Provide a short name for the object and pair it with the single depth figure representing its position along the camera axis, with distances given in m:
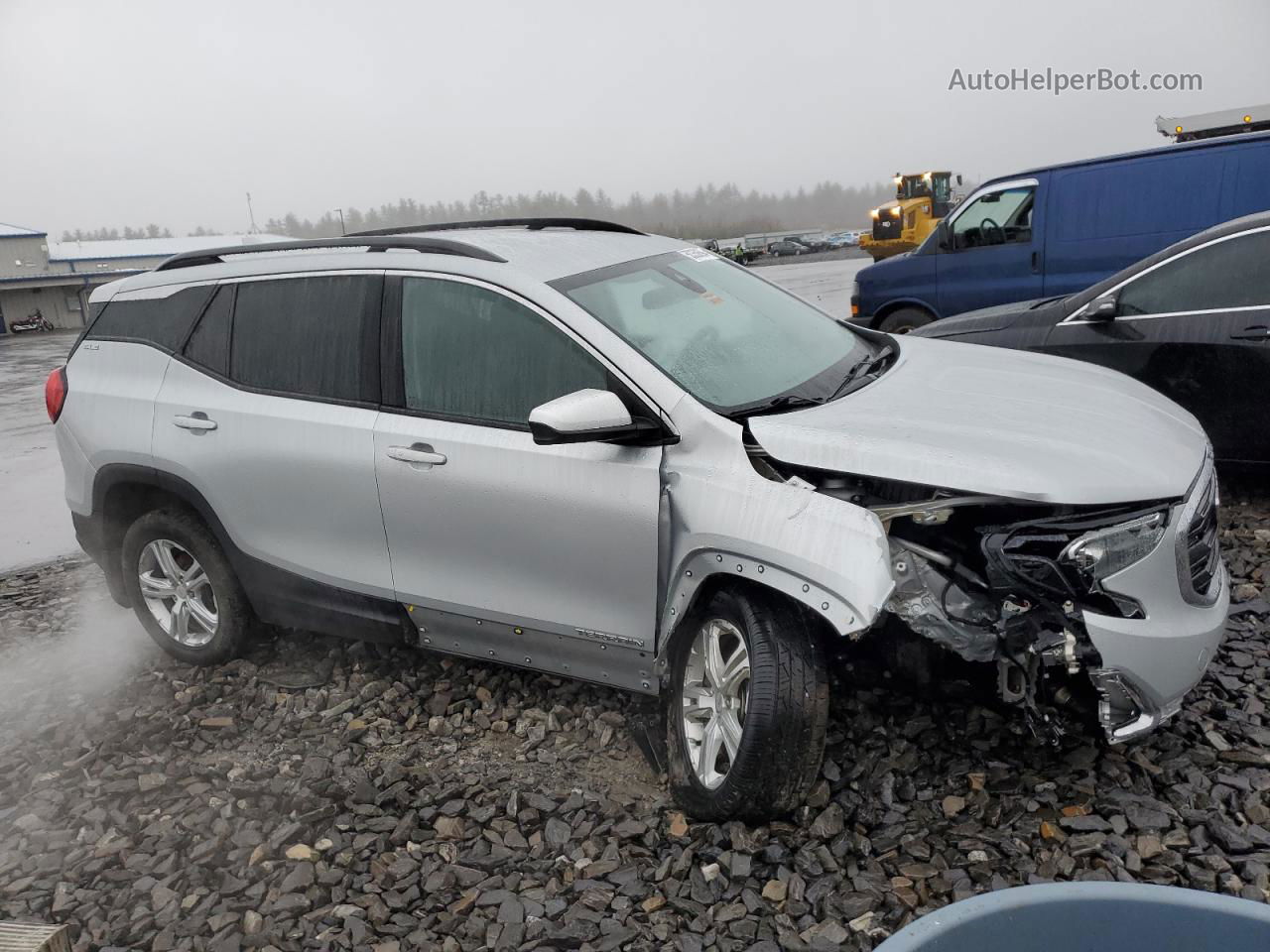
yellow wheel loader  25.66
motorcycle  41.91
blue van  7.33
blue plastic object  1.21
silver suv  2.75
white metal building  42.81
